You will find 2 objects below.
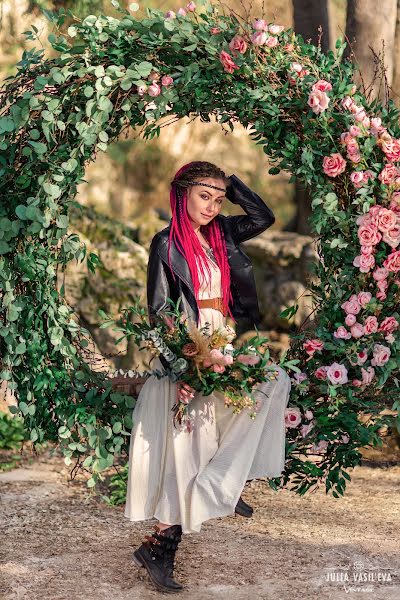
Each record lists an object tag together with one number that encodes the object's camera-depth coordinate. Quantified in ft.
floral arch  15.87
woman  15.23
